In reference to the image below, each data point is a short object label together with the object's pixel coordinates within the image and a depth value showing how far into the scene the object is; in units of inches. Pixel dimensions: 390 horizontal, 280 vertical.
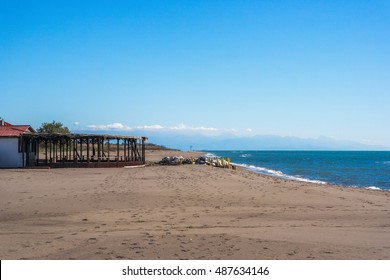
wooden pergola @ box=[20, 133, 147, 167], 1282.0
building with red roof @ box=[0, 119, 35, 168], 1239.5
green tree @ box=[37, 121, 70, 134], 2647.6
